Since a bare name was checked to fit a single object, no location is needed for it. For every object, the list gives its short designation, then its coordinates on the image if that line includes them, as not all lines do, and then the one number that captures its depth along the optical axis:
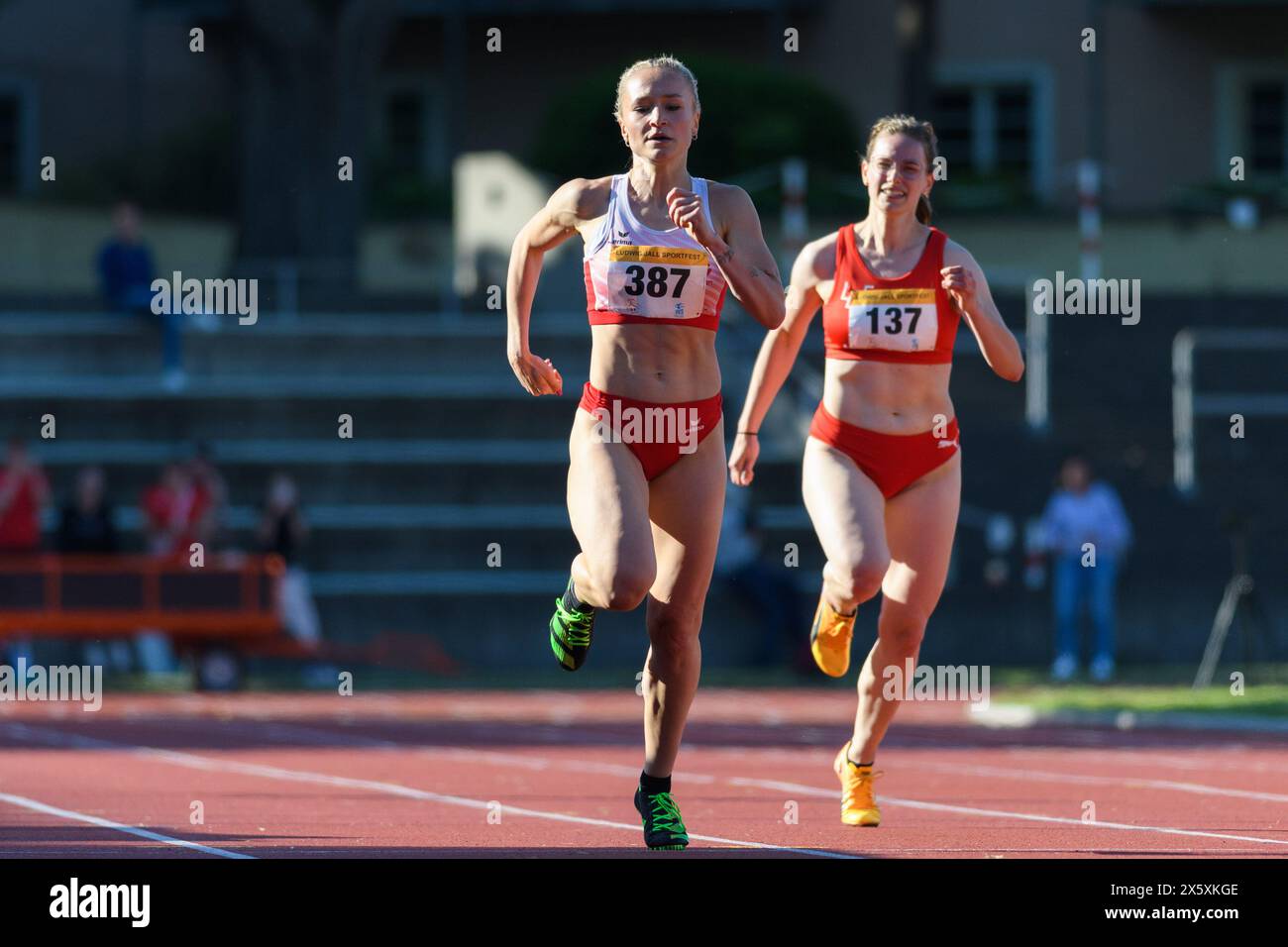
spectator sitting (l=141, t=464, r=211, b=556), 21.11
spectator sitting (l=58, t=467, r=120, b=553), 20.75
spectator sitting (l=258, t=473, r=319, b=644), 21.38
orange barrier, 19.89
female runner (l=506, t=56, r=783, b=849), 8.31
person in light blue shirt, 21.02
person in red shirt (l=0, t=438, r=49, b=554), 20.53
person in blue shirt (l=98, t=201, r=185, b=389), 24.69
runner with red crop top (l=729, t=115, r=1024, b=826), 9.38
